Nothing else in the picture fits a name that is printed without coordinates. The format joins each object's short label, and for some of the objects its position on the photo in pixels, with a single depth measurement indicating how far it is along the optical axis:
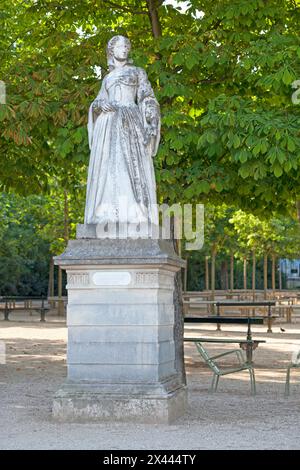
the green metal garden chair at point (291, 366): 12.35
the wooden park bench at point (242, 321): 16.72
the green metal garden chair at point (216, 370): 12.49
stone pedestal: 9.73
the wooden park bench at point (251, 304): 23.92
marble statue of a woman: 10.28
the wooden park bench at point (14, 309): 31.36
